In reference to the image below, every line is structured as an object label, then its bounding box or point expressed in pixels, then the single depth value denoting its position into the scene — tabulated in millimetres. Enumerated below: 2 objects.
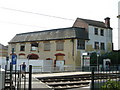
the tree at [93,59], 37062
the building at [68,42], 38312
